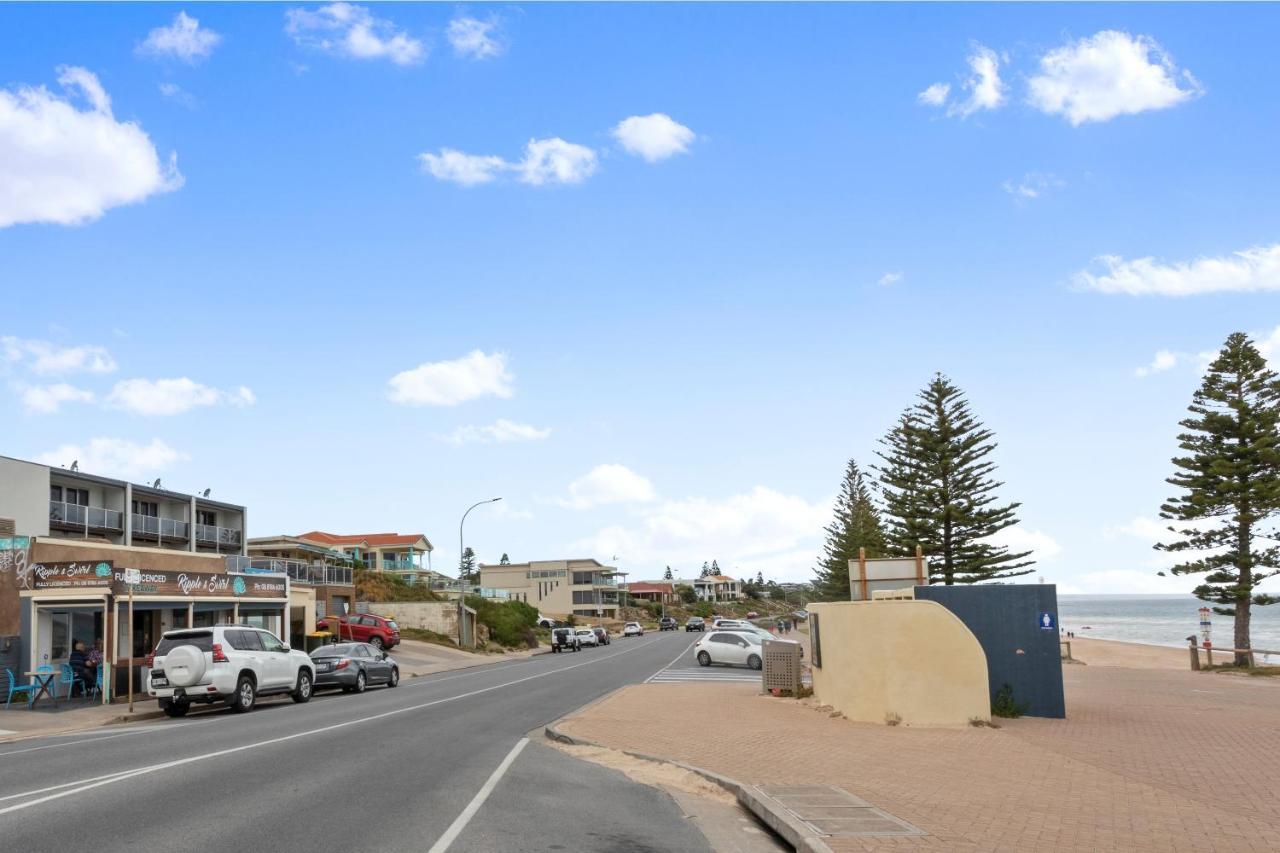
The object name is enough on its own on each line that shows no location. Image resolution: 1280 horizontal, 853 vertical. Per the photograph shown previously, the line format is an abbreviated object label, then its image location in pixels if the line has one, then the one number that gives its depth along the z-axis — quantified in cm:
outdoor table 2208
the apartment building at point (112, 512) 3762
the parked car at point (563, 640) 5912
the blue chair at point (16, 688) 2161
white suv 1978
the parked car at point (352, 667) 2650
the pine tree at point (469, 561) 17045
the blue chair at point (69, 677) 2339
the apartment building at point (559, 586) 11244
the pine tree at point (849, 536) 7394
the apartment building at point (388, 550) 8706
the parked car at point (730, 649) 3562
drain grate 805
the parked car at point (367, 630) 4485
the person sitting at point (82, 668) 2359
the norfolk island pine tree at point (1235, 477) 3638
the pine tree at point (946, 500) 5072
